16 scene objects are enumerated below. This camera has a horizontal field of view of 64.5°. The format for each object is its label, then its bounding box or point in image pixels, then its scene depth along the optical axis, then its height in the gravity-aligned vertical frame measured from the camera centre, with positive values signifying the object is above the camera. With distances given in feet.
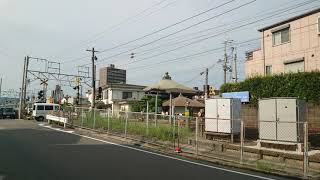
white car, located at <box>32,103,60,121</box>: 108.13 -4.08
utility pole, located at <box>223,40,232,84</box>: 115.50 +16.72
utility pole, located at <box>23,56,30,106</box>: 130.84 +14.58
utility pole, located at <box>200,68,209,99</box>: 105.32 +12.04
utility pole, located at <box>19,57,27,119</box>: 130.76 +9.48
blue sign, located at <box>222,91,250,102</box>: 58.82 +1.74
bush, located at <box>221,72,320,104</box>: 50.21 +3.67
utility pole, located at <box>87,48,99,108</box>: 92.83 +10.49
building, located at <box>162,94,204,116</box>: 83.81 -0.38
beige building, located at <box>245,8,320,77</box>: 62.17 +14.78
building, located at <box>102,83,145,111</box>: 148.60 +4.73
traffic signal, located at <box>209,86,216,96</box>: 102.79 +4.43
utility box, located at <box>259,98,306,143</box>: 34.08 -2.10
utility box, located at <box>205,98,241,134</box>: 42.54 -2.03
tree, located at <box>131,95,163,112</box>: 104.05 -1.10
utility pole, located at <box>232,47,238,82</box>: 119.99 +17.64
